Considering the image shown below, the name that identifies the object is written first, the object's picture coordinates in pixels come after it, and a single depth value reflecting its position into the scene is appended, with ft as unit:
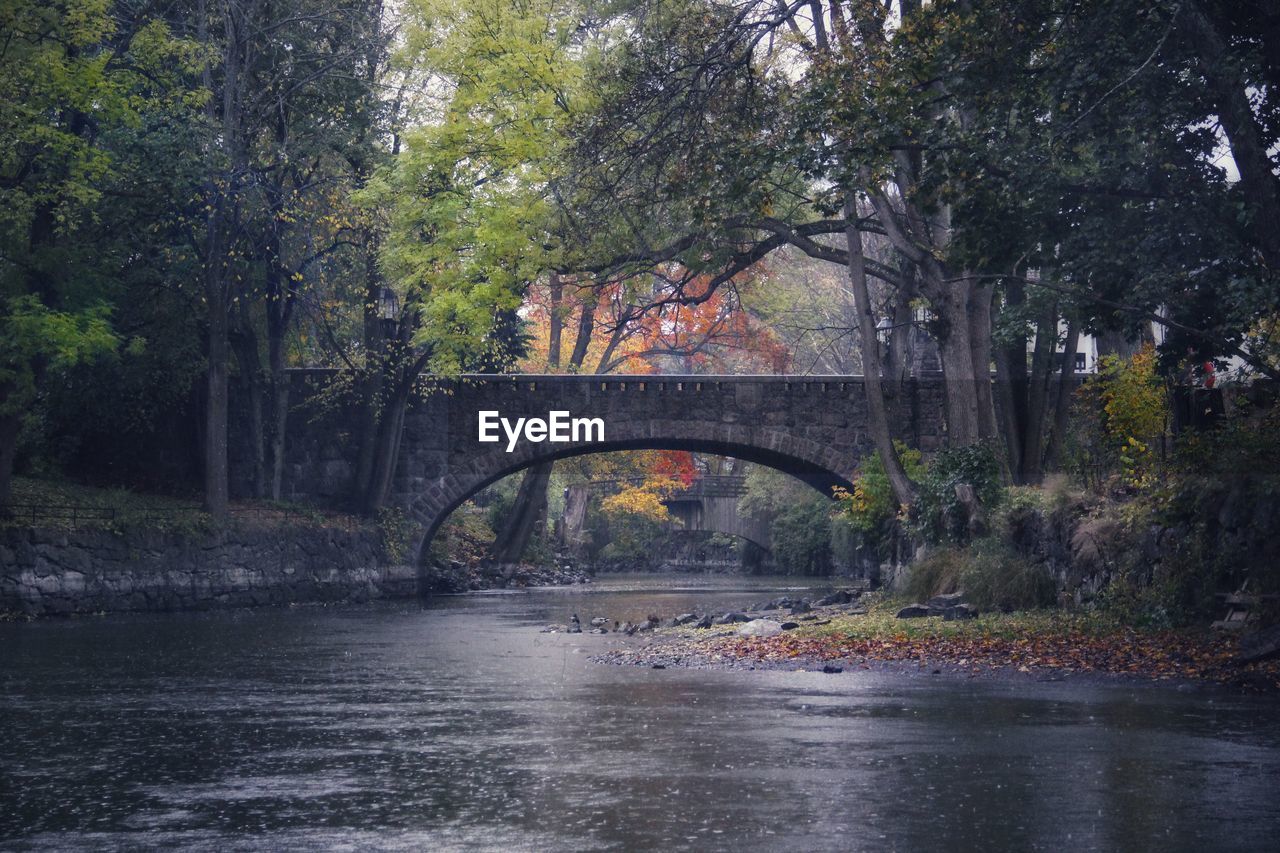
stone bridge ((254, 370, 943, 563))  115.44
